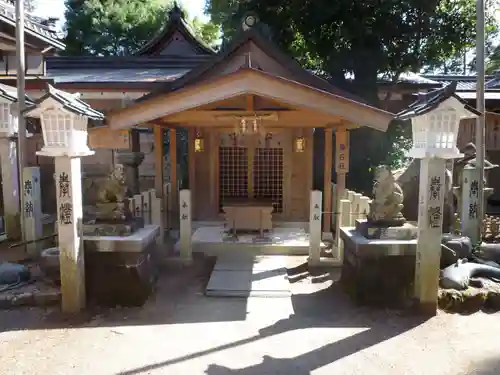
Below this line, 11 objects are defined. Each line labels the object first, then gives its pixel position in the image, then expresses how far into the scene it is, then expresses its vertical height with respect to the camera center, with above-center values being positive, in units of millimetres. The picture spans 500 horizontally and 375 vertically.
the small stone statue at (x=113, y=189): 6664 -509
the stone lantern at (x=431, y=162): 5547 -46
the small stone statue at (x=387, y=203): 6320 -696
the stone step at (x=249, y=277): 6770 -2161
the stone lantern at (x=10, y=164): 9828 -149
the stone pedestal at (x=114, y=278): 6301 -1864
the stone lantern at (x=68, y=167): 5613 -126
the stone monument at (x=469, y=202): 8492 -908
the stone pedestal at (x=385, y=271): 6105 -1702
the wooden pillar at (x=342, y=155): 9320 +83
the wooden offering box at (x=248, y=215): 9797 -1390
